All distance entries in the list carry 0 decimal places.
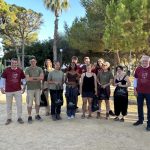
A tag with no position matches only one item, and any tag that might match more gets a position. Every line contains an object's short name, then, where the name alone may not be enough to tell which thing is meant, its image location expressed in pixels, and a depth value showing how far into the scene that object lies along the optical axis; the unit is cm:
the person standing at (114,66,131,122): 438
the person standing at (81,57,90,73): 466
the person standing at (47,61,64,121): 448
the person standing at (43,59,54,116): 460
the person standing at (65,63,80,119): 451
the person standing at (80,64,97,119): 447
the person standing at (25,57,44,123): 435
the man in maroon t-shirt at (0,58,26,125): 424
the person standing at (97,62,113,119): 454
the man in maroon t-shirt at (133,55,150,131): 396
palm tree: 1693
